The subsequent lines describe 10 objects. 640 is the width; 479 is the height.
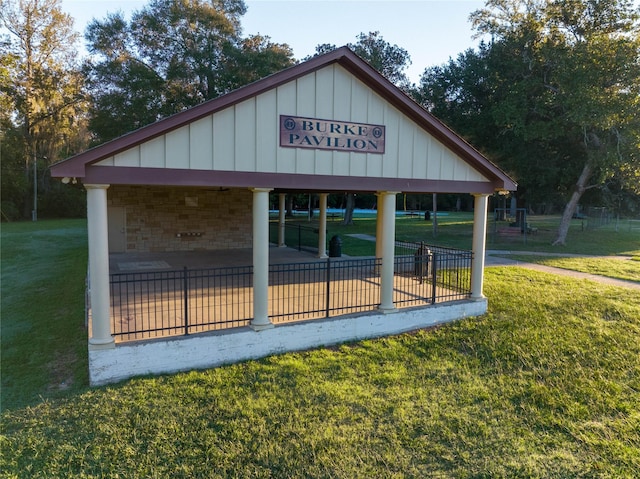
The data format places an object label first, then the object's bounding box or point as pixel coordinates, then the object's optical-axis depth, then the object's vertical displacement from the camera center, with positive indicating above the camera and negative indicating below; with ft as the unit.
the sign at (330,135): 24.61 +4.14
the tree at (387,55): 103.81 +35.34
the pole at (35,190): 131.92 +4.09
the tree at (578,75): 57.88 +18.17
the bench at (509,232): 86.37 -4.41
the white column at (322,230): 51.80 -2.63
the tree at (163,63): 76.59 +25.14
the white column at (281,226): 60.29 -2.56
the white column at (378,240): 39.33 -2.85
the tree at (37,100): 120.16 +28.59
